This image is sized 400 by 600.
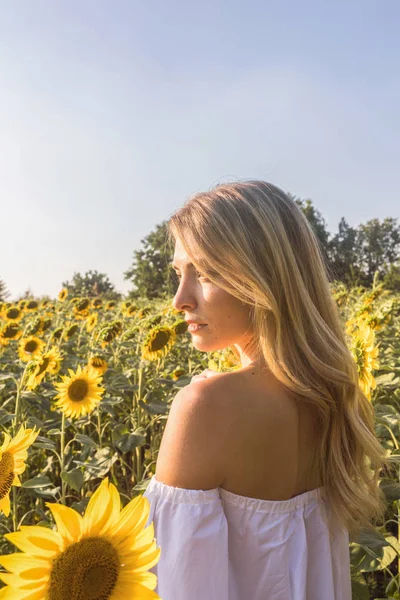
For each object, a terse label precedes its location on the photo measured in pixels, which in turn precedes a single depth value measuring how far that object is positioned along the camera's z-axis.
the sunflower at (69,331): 4.00
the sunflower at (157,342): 3.32
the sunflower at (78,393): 2.68
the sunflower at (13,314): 5.64
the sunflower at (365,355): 2.03
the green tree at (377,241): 38.31
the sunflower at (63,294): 6.70
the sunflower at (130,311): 5.52
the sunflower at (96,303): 6.74
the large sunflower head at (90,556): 0.66
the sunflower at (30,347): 3.98
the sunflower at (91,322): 5.11
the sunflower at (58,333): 3.96
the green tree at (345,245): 36.59
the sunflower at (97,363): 3.01
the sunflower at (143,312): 5.17
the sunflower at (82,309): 5.52
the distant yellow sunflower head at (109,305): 7.40
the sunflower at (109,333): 3.73
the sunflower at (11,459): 1.12
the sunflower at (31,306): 6.18
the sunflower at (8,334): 4.69
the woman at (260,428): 1.09
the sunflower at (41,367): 2.59
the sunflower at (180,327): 3.51
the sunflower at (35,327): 3.75
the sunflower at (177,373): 3.57
